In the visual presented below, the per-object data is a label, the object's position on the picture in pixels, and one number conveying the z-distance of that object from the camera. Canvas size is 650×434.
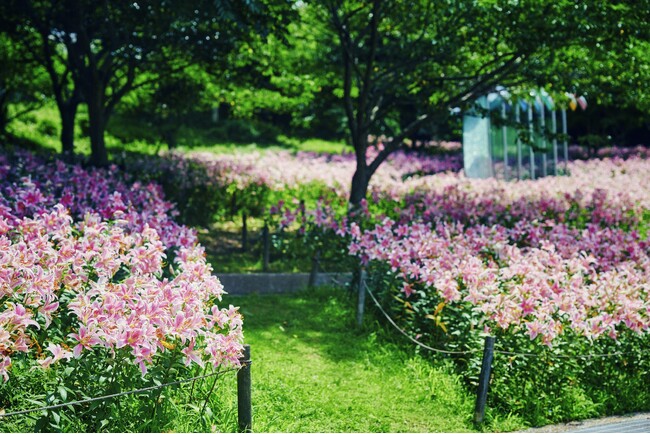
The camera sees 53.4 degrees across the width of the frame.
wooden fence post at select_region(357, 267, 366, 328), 7.08
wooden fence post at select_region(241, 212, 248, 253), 11.30
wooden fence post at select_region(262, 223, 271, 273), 9.82
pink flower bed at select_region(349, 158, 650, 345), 5.50
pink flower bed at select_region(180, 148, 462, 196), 13.34
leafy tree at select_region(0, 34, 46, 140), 15.10
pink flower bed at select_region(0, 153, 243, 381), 3.52
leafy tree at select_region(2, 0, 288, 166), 9.20
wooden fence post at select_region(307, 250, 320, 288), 8.89
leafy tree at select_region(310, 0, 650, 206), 8.64
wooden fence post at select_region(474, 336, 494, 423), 5.09
